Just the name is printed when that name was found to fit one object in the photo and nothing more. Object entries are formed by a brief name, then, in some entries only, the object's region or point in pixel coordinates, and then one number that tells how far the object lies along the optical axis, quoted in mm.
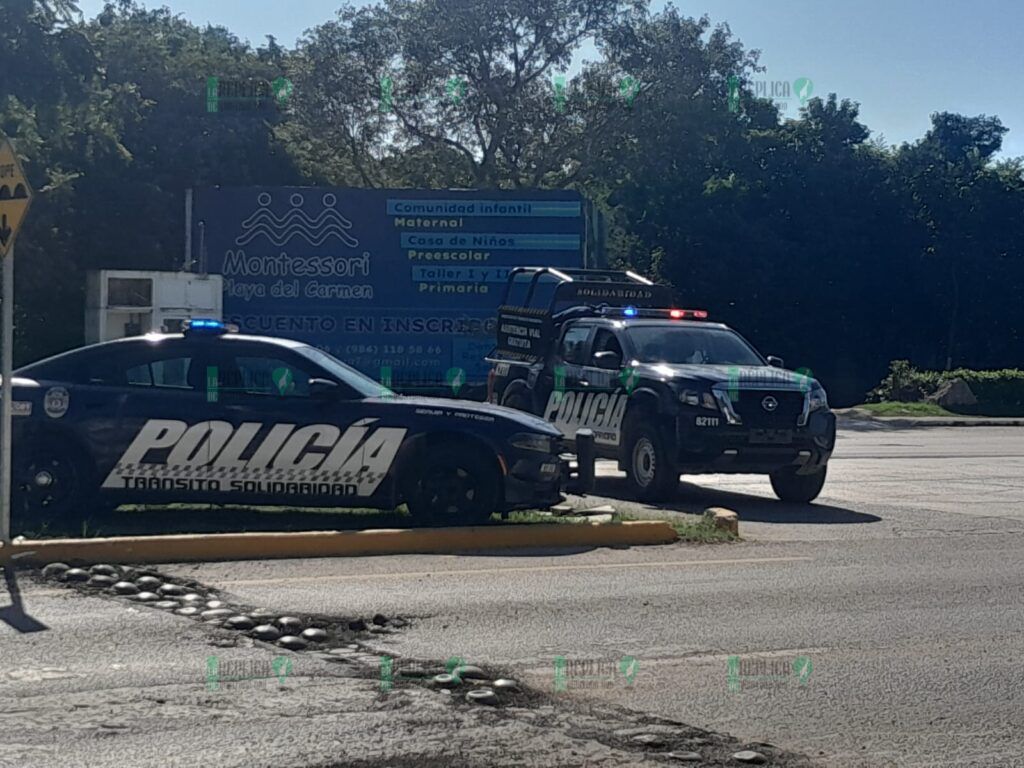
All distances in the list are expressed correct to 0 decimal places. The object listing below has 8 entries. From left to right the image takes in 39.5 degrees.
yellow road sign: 9680
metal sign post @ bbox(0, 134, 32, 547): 9570
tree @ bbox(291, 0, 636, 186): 41031
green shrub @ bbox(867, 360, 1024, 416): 34188
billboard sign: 26625
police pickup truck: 14062
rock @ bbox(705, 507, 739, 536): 11625
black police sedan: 10961
